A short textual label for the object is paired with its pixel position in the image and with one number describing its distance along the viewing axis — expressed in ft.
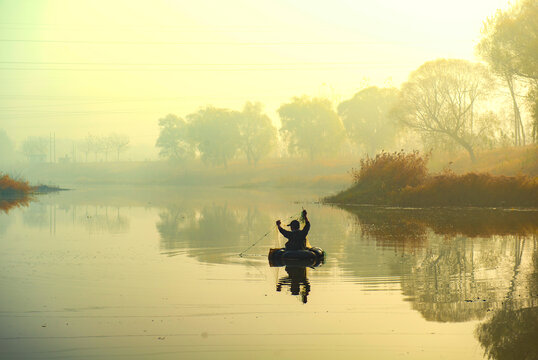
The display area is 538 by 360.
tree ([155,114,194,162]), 509.76
